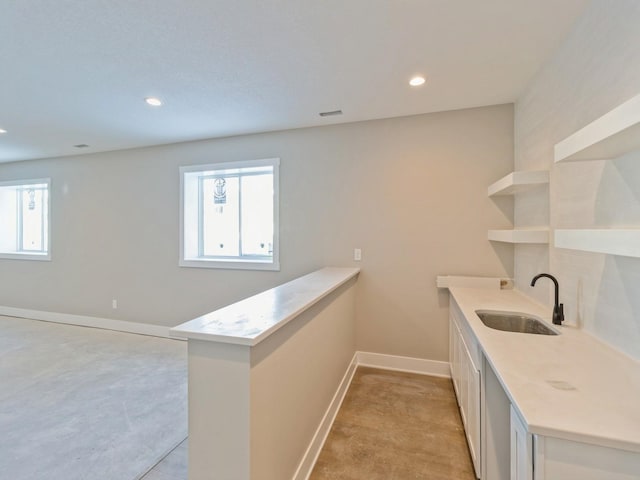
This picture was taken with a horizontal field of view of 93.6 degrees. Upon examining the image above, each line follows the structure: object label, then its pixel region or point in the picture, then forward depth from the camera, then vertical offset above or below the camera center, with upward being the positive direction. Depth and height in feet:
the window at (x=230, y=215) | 12.25 +1.09
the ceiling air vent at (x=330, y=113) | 9.74 +4.19
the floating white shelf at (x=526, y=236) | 6.90 +0.10
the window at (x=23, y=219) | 16.71 +1.23
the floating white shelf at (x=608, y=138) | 3.17 +1.25
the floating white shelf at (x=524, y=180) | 6.91 +1.42
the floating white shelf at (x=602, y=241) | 3.36 -0.01
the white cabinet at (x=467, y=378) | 5.61 -3.09
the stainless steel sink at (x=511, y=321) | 6.48 -1.84
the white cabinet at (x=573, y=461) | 2.83 -2.16
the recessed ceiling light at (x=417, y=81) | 7.65 +4.16
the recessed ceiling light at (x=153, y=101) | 8.89 +4.19
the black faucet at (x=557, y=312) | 5.88 -1.41
